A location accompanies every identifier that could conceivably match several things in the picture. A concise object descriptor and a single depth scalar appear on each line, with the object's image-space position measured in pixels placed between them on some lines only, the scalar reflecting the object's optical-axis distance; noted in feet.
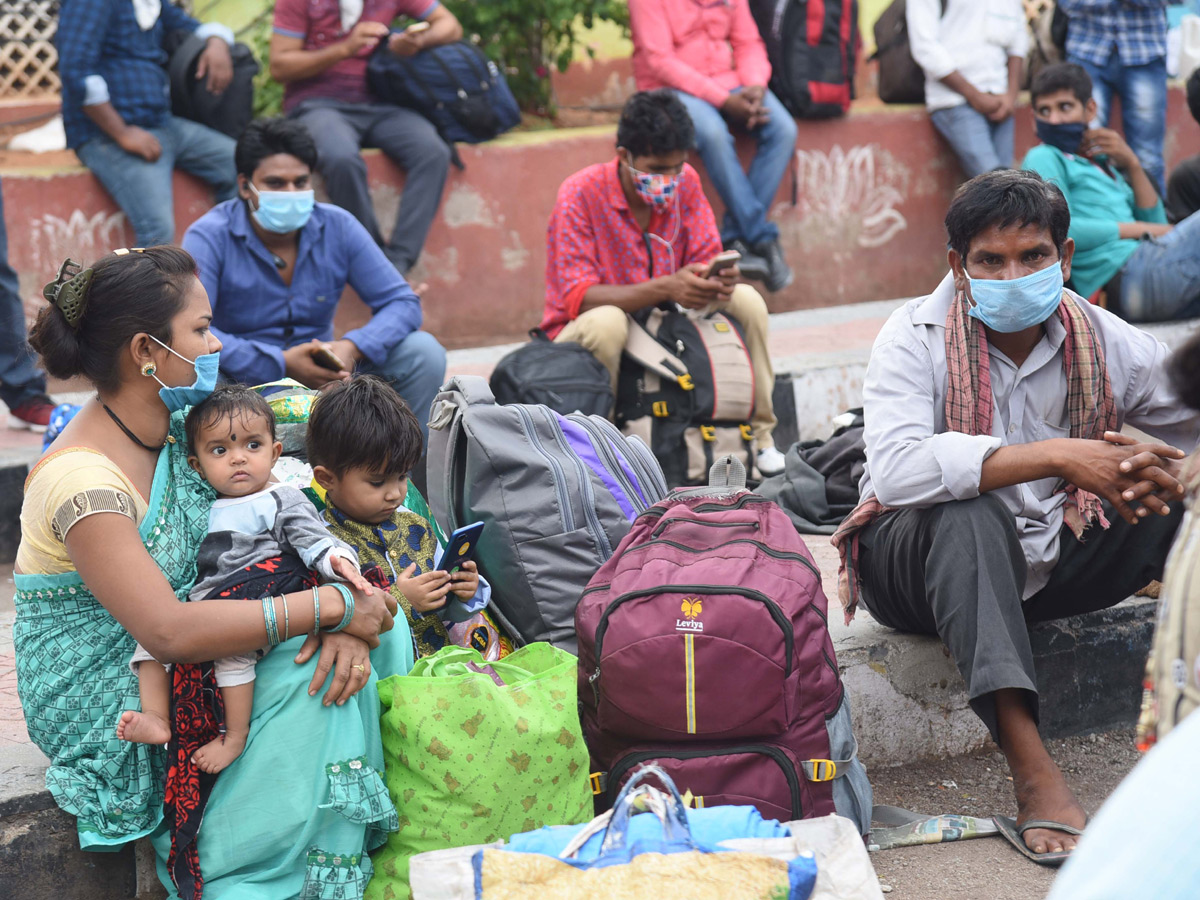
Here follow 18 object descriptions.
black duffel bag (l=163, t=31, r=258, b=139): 38.70
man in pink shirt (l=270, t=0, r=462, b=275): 38.96
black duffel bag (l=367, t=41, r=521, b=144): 40.75
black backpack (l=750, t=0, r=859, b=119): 47.06
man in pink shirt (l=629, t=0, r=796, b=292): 43.57
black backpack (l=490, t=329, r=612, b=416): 29.17
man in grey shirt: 18.98
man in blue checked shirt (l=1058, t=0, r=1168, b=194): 48.85
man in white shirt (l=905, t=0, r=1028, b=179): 48.26
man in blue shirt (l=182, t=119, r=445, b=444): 29.04
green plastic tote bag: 16.99
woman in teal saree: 16.14
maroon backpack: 17.57
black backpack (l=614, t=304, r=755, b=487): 31.42
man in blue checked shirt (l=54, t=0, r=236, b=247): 36.04
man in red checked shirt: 32.01
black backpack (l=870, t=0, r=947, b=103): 49.93
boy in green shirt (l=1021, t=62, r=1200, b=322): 40.45
